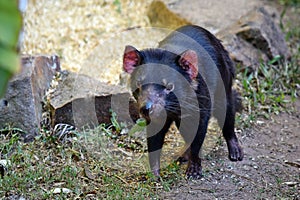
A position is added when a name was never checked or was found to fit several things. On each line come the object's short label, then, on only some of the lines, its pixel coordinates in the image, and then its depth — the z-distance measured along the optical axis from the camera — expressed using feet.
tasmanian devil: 21.79
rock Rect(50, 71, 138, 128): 27.96
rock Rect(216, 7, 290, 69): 36.32
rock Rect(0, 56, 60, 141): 27.12
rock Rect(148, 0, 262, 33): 38.89
